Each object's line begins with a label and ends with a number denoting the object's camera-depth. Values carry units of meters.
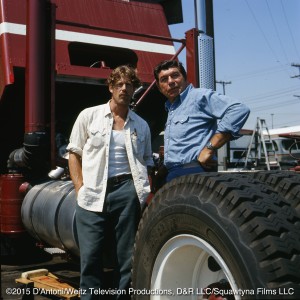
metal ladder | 16.58
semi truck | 1.77
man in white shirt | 2.81
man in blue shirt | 2.69
